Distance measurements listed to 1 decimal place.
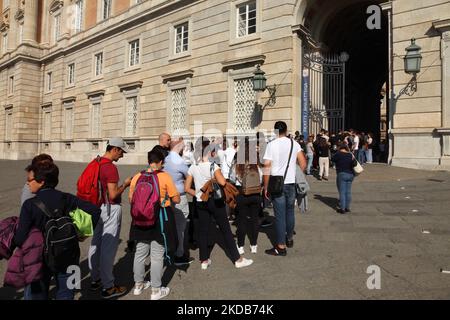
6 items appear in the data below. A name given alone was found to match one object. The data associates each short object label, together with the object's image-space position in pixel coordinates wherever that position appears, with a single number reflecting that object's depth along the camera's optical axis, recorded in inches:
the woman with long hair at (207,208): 175.0
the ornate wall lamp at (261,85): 528.1
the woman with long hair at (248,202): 191.9
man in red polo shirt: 143.9
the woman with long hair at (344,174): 276.5
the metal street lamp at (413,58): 419.5
